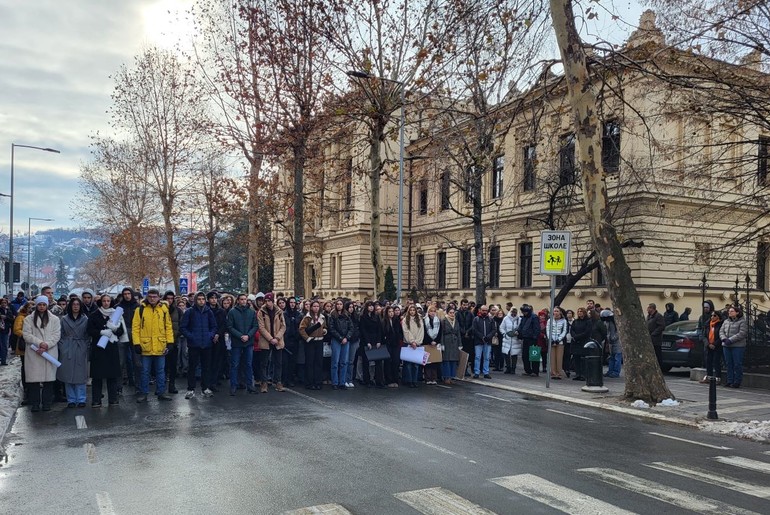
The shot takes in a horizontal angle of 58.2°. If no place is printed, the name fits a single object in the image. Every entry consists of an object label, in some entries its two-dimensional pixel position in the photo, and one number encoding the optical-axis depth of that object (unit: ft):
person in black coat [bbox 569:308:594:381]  57.47
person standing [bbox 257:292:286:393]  46.21
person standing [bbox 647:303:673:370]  63.21
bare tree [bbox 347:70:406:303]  66.39
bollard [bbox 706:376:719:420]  37.24
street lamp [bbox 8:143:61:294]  122.56
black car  62.49
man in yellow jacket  40.78
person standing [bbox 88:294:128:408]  39.42
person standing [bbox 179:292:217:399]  43.19
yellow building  53.93
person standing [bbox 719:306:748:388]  50.70
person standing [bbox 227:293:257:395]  44.50
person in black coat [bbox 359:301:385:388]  50.34
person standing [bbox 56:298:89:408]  38.81
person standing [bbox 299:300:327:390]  48.29
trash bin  49.01
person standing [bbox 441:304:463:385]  54.29
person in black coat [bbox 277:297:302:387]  49.24
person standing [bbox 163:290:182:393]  44.75
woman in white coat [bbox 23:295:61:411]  37.60
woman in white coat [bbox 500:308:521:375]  60.23
